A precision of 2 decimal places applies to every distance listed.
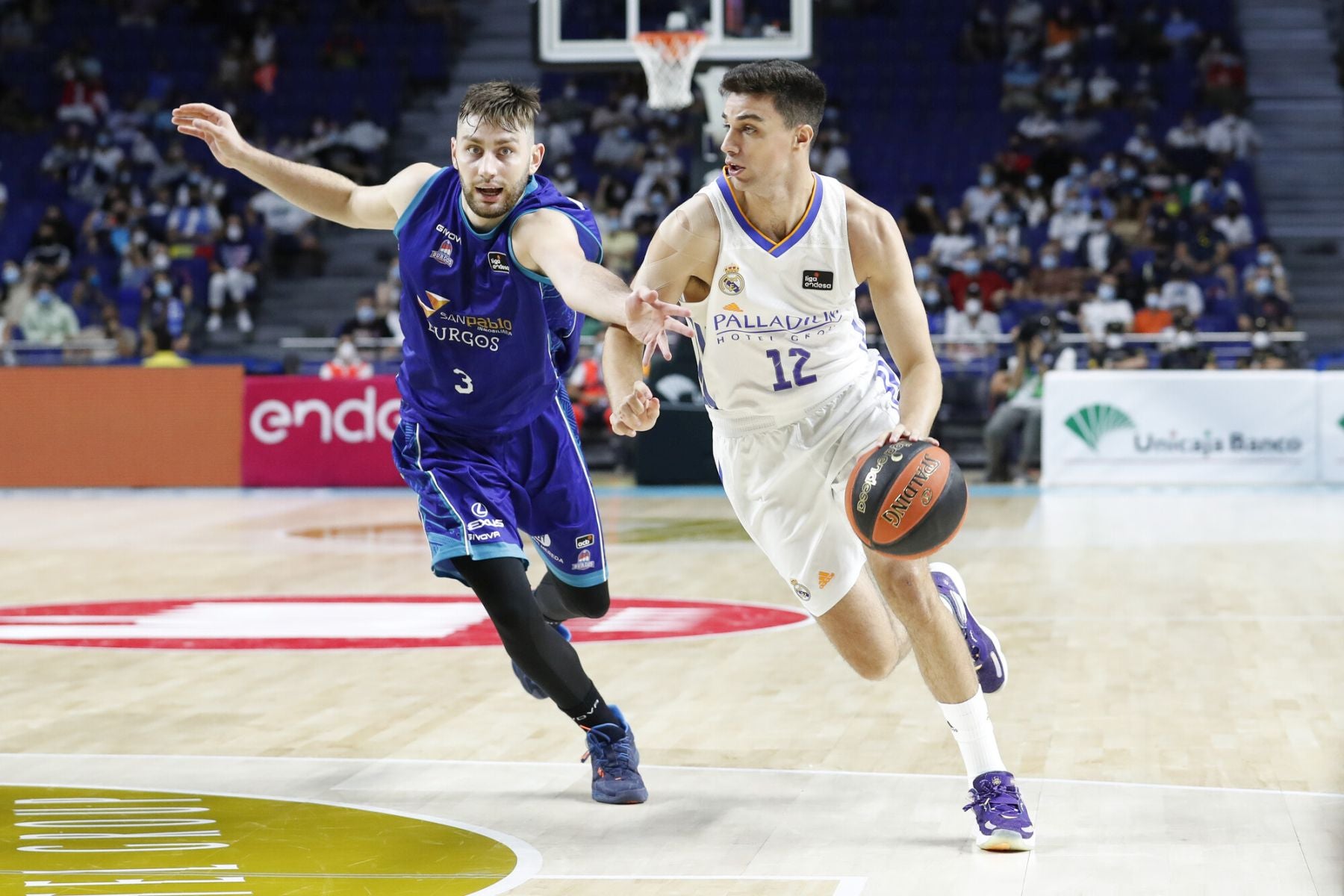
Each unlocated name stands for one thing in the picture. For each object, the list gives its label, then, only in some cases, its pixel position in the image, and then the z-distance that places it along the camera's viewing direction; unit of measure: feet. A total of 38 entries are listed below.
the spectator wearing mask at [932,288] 65.26
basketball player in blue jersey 16.03
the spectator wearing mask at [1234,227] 67.92
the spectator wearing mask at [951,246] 68.39
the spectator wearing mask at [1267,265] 64.59
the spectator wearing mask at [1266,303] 61.82
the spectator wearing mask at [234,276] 71.05
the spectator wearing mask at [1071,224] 68.33
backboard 46.50
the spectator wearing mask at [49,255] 70.95
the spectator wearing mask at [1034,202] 70.18
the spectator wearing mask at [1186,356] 58.85
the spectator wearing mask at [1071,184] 70.44
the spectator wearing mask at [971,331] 61.98
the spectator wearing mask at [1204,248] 66.44
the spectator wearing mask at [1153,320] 62.44
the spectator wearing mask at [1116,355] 58.70
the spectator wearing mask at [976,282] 66.13
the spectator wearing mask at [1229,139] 73.46
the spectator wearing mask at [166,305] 68.74
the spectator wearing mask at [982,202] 71.05
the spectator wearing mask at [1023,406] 55.42
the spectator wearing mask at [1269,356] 58.08
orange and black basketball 14.26
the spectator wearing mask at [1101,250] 66.44
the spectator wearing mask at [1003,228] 69.10
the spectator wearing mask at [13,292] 69.10
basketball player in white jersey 14.87
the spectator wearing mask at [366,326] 65.26
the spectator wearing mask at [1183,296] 63.82
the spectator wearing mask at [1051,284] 65.92
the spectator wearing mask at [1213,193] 69.82
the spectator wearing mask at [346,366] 59.77
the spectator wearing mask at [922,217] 71.05
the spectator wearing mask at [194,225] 74.08
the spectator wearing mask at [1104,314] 62.23
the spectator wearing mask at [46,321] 66.74
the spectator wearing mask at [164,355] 60.85
